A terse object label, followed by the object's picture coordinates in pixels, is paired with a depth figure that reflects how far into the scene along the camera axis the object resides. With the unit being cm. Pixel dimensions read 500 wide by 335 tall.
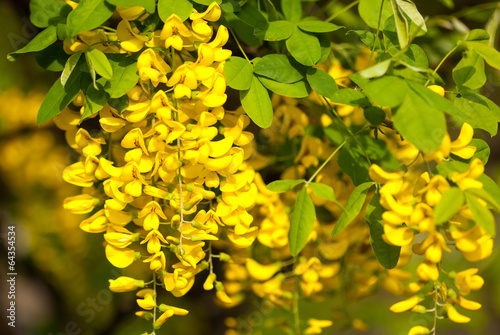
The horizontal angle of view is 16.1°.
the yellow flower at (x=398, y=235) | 104
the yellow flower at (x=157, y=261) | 107
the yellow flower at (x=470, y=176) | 103
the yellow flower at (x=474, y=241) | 104
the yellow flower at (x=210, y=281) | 112
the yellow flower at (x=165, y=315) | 108
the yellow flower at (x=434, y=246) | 104
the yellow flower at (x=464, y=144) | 106
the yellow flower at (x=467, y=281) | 108
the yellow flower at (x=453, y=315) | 107
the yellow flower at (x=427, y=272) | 105
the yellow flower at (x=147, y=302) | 109
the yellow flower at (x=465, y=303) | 108
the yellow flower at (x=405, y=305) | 107
